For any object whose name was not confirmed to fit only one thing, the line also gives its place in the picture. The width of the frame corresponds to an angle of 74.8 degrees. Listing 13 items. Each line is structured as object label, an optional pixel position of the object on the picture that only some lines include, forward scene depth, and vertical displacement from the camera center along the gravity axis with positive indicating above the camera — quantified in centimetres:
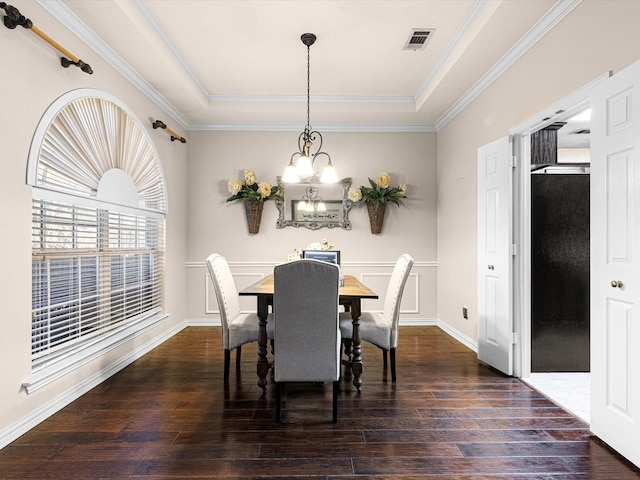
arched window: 260 +8
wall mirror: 536 +44
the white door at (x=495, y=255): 336 -14
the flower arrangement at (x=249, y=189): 514 +62
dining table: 290 -58
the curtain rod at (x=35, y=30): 219 +118
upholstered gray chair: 244 -50
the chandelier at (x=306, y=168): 331 +59
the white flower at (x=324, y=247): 432 -8
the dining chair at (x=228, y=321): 313 -63
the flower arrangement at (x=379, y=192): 520 +58
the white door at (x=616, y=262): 203 -13
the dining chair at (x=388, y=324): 316 -65
